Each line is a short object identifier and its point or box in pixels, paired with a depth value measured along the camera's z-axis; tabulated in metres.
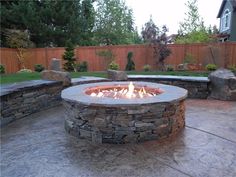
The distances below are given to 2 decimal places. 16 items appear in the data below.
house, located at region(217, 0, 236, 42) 18.84
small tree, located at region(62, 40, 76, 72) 13.62
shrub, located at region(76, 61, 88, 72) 14.04
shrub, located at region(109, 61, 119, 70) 13.38
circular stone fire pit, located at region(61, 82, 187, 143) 3.68
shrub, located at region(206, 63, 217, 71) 12.80
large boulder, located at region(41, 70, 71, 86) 6.59
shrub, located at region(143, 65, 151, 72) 13.62
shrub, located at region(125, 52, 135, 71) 14.33
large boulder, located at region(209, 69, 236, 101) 6.50
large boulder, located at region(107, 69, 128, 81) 7.34
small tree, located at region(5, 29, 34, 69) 14.65
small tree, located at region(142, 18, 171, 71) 14.47
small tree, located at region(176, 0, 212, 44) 20.55
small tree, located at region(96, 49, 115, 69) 15.00
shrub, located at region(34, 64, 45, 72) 13.37
